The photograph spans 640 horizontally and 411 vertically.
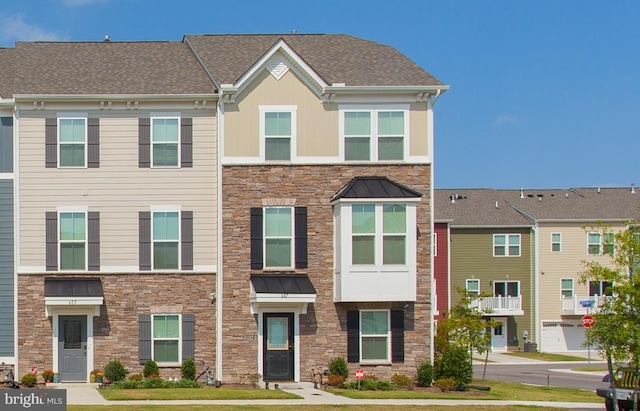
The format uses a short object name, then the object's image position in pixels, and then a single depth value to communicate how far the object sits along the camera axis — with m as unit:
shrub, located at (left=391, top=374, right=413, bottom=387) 31.94
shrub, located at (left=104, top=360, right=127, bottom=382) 31.78
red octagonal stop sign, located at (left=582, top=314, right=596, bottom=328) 37.95
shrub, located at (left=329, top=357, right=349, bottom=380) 32.00
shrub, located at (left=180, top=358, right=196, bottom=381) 32.06
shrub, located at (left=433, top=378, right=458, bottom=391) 31.67
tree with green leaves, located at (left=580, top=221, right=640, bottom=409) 23.20
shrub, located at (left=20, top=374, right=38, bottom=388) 30.80
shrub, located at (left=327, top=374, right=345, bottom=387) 31.52
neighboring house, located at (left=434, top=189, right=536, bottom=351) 63.66
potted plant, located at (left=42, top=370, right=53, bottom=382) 31.56
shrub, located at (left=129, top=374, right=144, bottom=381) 31.31
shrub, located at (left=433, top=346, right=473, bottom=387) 32.38
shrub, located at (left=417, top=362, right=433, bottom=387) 32.25
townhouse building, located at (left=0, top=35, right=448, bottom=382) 32.31
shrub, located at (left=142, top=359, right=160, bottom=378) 31.75
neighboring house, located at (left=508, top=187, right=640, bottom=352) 64.06
